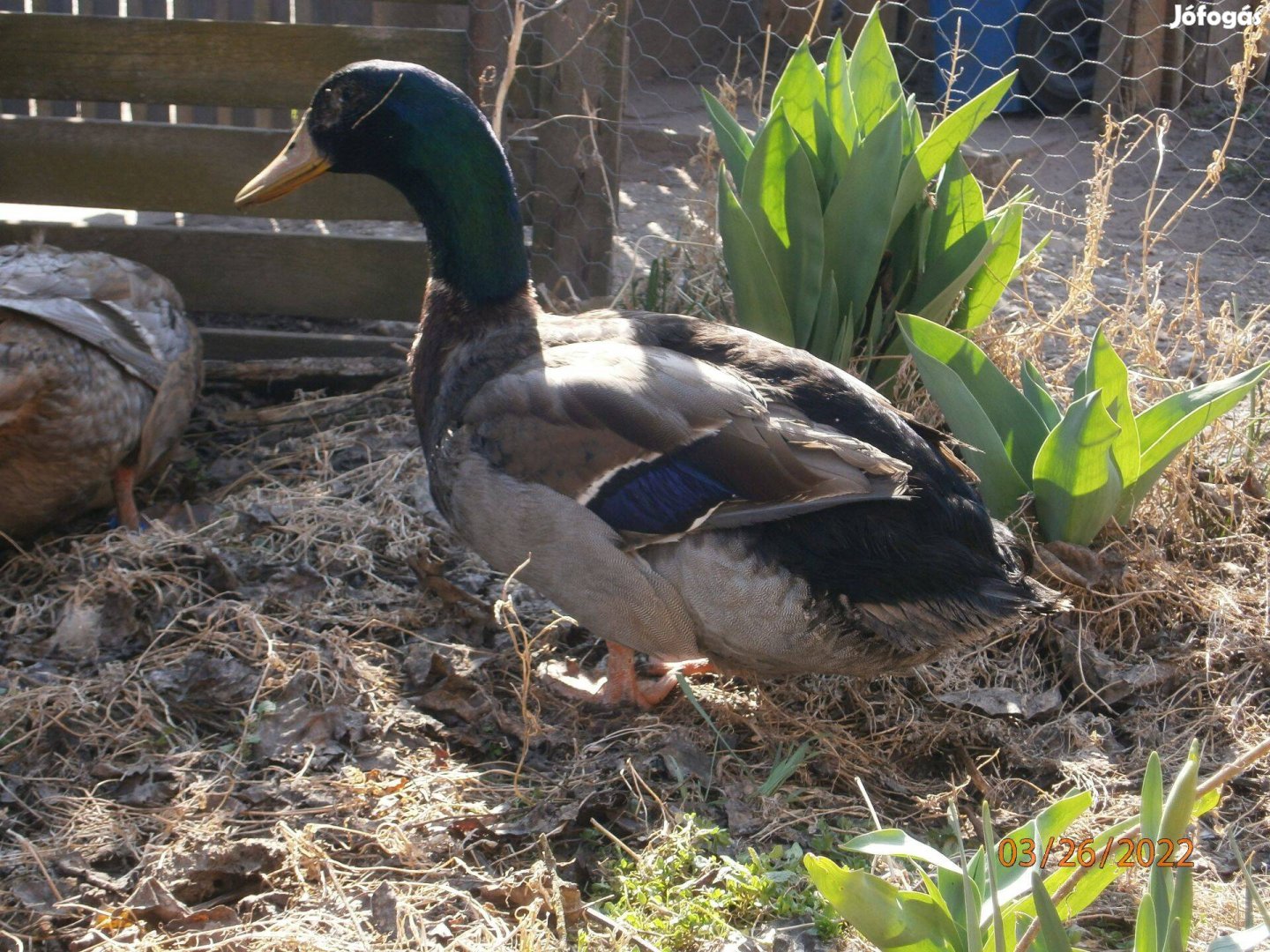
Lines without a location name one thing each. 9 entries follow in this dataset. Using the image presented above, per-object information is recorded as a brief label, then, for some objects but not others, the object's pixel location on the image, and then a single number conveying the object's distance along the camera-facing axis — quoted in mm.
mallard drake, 2506
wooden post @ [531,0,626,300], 4219
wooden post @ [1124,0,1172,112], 6508
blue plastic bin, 7527
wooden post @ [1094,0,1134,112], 6641
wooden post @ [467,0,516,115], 4176
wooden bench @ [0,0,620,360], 4184
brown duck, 3320
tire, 7570
